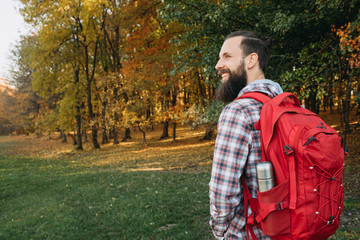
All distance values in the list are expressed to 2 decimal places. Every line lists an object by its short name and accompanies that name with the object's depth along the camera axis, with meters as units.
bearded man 1.52
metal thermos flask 1.40
